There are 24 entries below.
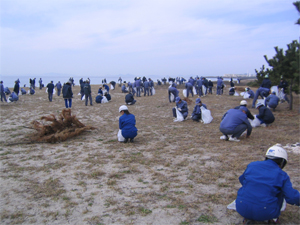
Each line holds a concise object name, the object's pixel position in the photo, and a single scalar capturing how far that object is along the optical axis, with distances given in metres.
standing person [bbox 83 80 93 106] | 16.89
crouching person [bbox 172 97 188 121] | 11.12
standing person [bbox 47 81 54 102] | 18.88
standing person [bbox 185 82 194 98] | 20.31
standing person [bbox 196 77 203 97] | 21.68
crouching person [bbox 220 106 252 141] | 7.29
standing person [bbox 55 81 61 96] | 23.85
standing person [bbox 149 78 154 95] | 24.64
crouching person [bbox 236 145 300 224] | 3.05
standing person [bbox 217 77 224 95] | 23.17
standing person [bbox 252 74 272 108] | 13.60
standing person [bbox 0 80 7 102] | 18.63
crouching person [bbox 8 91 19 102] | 18.76
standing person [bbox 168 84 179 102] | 17.36
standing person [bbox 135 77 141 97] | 23.28
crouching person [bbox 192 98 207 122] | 10.80
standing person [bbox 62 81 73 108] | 15.12
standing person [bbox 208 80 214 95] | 24.77
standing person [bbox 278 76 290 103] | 13.95
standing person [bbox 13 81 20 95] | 19.91
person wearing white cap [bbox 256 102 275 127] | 9.16
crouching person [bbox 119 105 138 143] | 7.40
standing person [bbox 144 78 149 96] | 24.22
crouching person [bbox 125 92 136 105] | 17.73
